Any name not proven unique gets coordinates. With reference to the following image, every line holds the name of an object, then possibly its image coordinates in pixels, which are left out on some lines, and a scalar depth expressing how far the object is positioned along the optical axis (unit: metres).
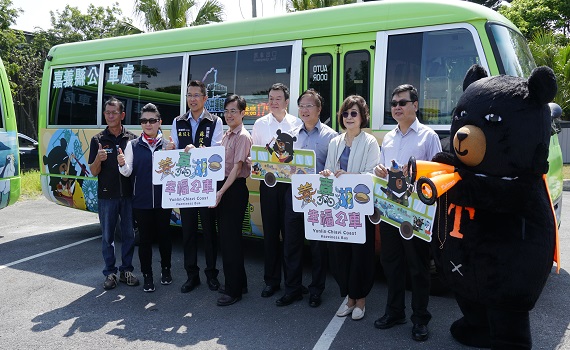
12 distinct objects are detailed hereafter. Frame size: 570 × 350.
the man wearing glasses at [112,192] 5.16
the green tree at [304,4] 16.47
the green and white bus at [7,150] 7.45
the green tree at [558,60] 14.81
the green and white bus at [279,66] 4.64
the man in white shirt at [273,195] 4.71
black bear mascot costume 3.06
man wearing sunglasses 3.88
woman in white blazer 4.15
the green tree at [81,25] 22.38
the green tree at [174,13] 16.48
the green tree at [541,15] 19.03
